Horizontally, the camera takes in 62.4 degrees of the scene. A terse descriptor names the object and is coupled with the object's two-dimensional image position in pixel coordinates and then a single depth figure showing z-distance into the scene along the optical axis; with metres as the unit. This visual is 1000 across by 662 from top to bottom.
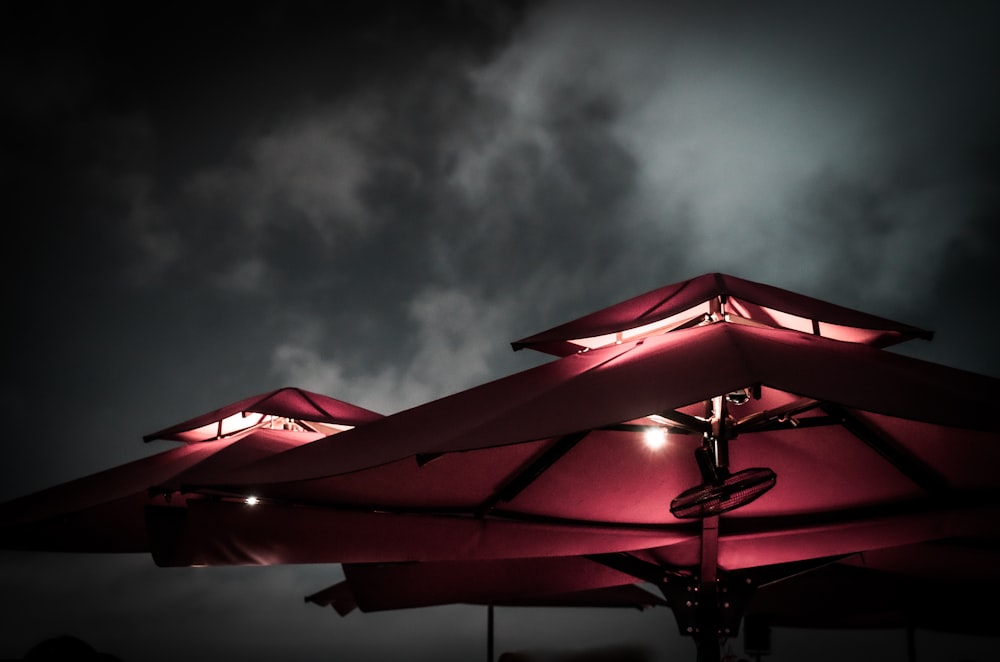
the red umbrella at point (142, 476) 4.70
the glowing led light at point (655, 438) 3.91
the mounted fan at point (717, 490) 3.04
